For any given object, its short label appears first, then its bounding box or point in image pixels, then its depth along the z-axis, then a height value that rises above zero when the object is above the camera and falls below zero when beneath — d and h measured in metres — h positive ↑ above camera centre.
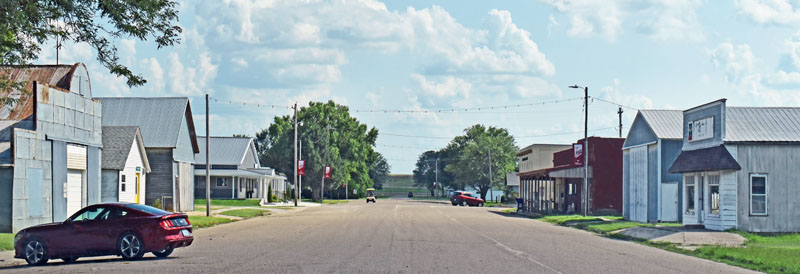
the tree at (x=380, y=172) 179.50 -3.61
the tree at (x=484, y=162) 114.75 -0.77
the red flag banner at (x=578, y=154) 51.26 +0.18
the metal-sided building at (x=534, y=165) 60.47 -0.83
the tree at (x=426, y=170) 180.75 -3.12
